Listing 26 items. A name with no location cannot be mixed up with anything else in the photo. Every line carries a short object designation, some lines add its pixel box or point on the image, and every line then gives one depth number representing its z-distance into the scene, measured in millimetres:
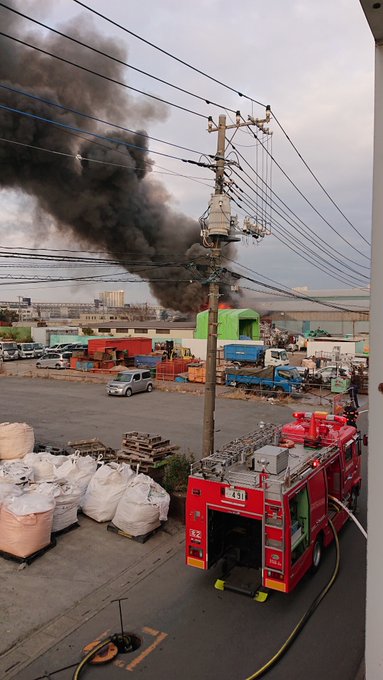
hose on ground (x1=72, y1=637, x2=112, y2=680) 4887
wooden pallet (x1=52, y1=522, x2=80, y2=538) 7975
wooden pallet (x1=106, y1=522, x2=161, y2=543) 8000
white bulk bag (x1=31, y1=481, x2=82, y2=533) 7850
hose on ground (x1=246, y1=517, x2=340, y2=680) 4969
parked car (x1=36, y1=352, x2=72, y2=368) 35719
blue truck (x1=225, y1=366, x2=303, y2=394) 24828
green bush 9078
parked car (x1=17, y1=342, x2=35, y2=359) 43812
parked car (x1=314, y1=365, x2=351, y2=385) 26562
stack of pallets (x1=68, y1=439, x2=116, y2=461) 11089
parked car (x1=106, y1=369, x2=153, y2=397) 24406
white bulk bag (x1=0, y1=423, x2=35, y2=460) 10508
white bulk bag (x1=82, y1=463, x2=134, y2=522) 8461
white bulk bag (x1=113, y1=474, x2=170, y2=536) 7918
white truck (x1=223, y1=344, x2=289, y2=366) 28891
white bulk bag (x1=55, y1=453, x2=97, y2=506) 8844
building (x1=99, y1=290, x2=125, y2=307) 179125
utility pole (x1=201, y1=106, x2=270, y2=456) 9875
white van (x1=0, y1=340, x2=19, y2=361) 41841
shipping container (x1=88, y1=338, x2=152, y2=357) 34000
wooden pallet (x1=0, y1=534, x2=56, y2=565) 7043
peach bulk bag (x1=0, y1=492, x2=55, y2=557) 6938
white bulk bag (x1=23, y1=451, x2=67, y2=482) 9148
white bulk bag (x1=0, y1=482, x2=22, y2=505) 7340
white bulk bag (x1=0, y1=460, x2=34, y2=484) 8117
